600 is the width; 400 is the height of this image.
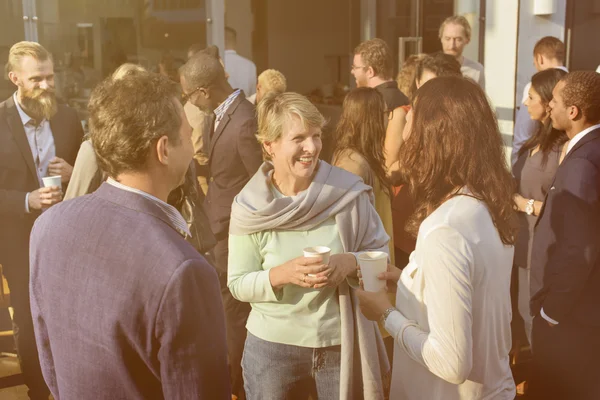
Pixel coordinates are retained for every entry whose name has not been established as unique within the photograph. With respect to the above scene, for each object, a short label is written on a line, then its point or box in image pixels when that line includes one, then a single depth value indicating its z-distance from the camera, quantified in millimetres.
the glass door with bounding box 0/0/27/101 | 5703
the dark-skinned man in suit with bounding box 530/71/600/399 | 2848
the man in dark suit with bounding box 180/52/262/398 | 4078
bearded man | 3500
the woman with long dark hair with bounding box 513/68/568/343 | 3818
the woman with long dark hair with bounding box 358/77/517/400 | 1755
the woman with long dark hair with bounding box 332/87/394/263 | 3574
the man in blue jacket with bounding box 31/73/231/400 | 1401
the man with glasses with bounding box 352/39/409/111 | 5004
